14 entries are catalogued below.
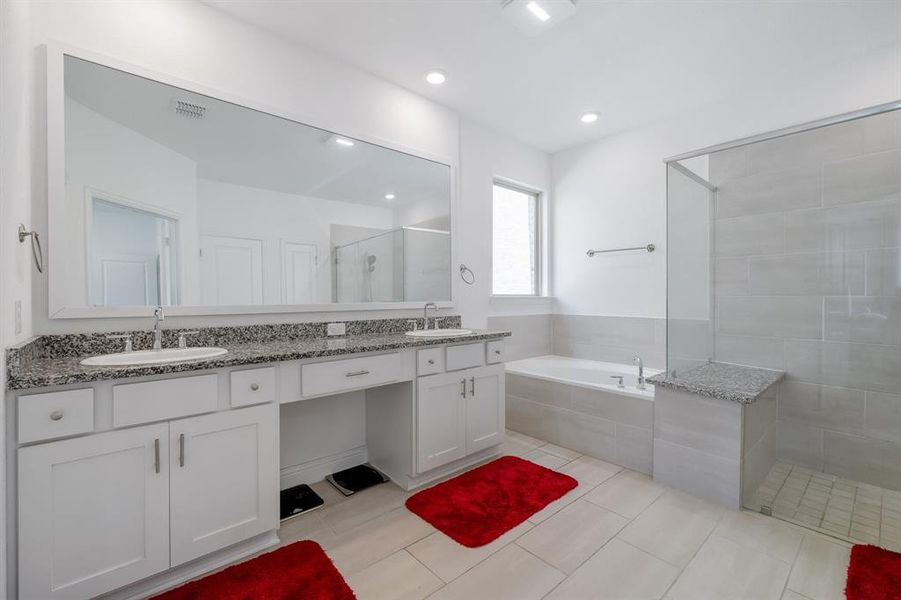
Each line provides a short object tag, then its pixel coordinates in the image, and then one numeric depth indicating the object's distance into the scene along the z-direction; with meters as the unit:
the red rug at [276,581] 1.46
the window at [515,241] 3.66
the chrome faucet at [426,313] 2.86
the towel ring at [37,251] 1.54
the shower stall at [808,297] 2.21
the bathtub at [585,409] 2.49
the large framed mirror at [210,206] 1.68
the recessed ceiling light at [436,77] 2.63
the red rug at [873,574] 1.48
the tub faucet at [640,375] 2.94
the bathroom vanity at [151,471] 1.24
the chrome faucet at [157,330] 1.76
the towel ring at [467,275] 3.18
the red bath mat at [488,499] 1.90
